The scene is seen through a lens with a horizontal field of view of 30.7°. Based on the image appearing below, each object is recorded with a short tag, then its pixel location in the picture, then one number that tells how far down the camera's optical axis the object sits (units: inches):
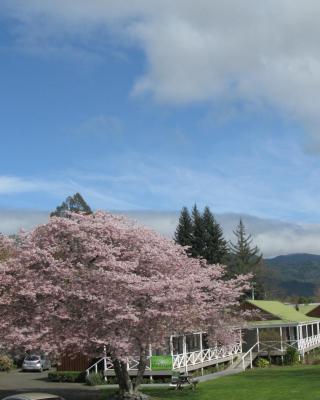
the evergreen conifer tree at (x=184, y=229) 2979.8
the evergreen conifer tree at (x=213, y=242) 2930.6
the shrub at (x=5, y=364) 1734.3
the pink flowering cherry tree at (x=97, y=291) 869.8
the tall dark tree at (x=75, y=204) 3973.9
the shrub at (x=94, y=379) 1302.9
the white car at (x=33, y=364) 1814.7
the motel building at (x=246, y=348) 1320.1
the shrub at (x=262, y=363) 1680.6
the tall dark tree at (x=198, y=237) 2942.9
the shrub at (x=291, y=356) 1734.7
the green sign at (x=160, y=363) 1306.6
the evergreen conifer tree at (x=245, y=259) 3629.4
